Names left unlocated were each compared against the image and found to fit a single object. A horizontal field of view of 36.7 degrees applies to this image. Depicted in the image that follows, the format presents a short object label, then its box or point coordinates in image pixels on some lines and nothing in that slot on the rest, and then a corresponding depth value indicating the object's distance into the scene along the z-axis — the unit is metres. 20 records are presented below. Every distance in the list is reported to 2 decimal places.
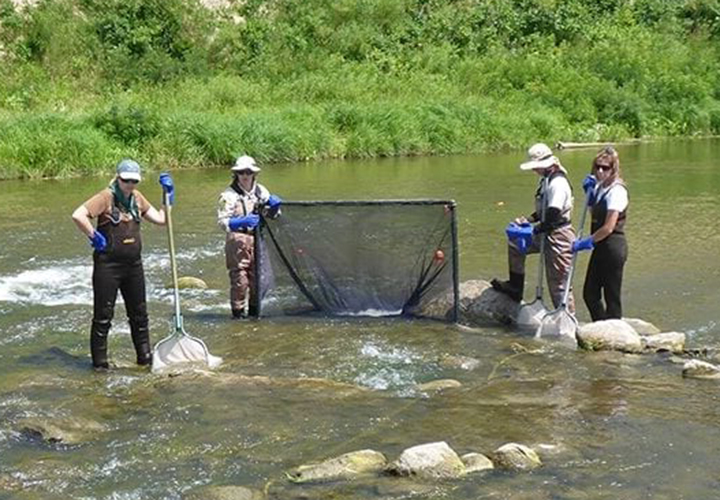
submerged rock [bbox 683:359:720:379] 9.52
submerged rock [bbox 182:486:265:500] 6.92
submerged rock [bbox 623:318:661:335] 11.07
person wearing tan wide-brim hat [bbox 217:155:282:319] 11.59
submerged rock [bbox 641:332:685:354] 10.40
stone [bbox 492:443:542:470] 7.35
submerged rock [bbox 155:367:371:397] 9.34
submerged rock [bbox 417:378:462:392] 9.32
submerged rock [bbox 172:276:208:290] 14.13
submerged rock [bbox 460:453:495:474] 7.34
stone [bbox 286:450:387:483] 7.26
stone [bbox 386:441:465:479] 7.22
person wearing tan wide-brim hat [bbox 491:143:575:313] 10.86
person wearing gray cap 9.67
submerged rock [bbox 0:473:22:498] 7.19
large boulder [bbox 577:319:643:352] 10.38
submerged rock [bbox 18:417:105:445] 8.17
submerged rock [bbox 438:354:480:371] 10.05
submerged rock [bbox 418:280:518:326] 11.80
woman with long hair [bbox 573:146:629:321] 10.48
